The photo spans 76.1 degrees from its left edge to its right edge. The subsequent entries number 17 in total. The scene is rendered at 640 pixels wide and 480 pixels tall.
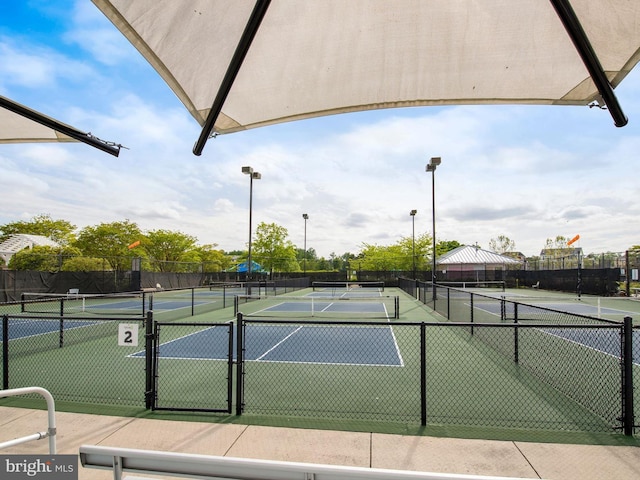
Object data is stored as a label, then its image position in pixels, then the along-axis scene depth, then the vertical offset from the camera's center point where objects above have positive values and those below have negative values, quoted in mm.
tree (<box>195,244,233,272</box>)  61625 +213
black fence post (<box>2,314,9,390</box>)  6230 -1543
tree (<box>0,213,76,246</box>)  55281 +3832
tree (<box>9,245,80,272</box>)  29297 -278
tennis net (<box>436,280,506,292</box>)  41216 -2733
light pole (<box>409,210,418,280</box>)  42844 +4755
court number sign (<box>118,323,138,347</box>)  5836 -1125
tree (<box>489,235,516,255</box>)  94438 +3322
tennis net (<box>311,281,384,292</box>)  44188 -3055
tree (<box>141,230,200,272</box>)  53406 +1479
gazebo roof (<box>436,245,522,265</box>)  55031 +180
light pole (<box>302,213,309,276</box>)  48219 +4683
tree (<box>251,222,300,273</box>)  51406 +1227
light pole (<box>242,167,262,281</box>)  28359 +5750
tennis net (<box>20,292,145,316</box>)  17500 -2443
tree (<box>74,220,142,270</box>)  45281 +2044
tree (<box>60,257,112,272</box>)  28359 -540
